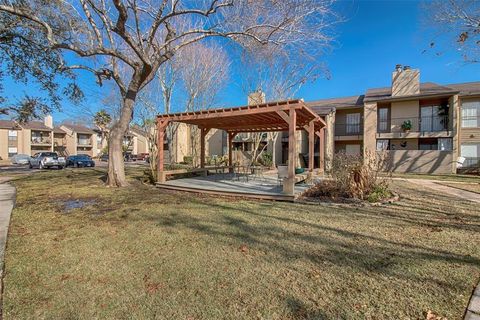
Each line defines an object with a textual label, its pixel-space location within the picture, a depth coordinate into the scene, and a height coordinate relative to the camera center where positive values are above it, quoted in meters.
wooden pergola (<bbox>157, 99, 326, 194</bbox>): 8.84 +1.81
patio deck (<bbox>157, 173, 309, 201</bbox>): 8.96 -1.28
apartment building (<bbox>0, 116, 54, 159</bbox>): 44.75 +3.42
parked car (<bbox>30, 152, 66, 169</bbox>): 27.51 -0.53
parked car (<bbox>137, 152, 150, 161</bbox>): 48.01 -0.14
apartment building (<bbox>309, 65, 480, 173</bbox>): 19.12 +2.66
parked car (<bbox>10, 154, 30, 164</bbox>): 36.75 -0.42
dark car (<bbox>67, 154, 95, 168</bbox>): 31.03 -0.71
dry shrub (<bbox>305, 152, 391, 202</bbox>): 8.12 -0.80
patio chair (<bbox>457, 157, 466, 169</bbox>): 18.95 -0.33
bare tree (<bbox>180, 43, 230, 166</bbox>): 18.84 +6.61
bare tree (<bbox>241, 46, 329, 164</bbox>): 18.68 +5.90
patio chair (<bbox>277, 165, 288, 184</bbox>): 10.21 -0.60
